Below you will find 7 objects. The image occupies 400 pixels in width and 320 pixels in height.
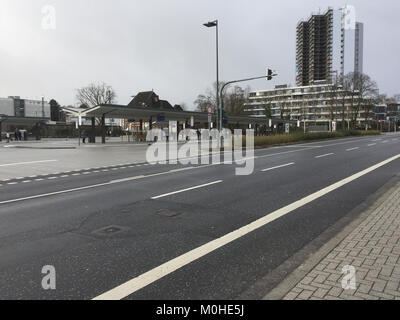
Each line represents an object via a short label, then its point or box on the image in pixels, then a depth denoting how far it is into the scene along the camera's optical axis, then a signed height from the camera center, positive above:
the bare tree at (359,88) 63.09 +7.88
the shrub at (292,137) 29.38 -0.57
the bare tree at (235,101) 81.44 +7.62
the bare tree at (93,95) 76.19 +8.65
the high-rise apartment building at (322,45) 162.25 +41.56
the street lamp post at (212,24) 24.52 +7.69
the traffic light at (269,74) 24.07 +4.05
